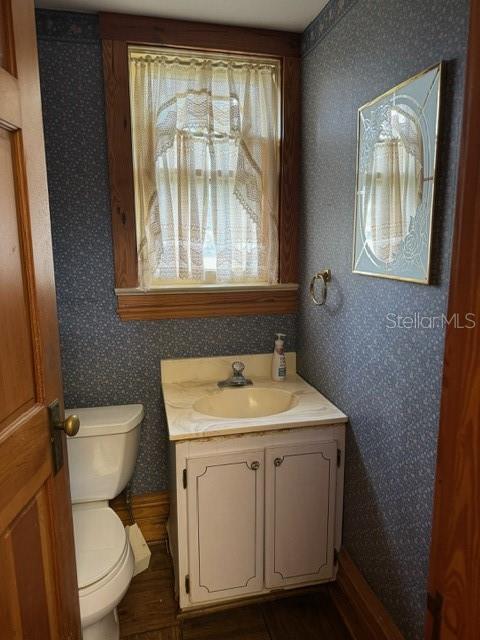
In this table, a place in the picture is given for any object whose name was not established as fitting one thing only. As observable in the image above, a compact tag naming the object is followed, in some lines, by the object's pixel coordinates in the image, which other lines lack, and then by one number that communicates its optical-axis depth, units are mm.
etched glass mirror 1147
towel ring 1820
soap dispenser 2107
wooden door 822
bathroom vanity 1595
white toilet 1383
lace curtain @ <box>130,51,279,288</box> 1877
